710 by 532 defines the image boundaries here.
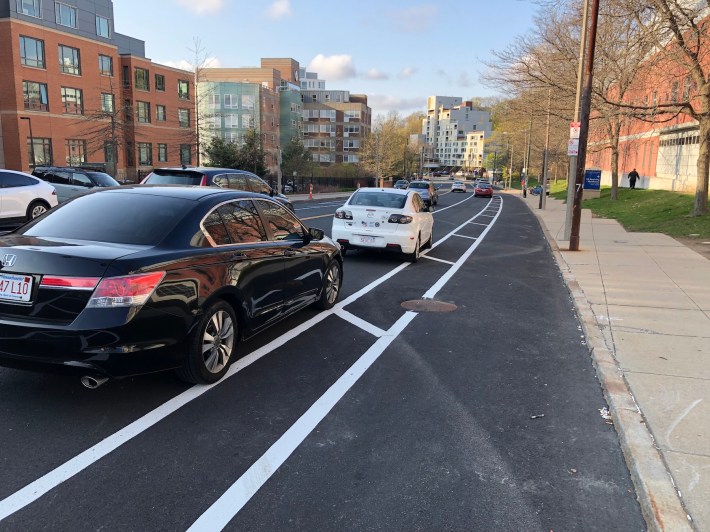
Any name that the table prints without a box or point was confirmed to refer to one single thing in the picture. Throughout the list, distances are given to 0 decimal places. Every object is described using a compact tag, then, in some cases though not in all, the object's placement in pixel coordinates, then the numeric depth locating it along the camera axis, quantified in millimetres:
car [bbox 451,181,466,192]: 66512
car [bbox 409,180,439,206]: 33781
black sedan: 3812
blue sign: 38375
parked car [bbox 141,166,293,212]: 11430
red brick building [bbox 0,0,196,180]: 39656
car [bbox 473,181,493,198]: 53031
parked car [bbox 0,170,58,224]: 13117
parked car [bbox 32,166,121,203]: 18766
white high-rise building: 190750
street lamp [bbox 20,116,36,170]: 39941
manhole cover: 7812
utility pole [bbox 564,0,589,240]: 14625
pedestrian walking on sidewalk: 43344
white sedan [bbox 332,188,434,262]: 11203
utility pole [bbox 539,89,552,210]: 35112
